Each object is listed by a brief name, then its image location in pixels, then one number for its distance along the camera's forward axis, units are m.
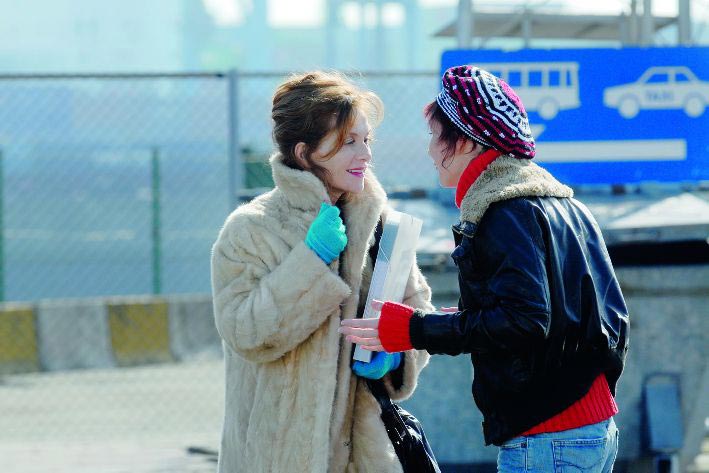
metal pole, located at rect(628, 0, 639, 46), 16.54
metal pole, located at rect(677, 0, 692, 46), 14.02
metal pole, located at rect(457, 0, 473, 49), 13.16
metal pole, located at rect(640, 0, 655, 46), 14.19
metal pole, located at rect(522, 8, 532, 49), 17.75
